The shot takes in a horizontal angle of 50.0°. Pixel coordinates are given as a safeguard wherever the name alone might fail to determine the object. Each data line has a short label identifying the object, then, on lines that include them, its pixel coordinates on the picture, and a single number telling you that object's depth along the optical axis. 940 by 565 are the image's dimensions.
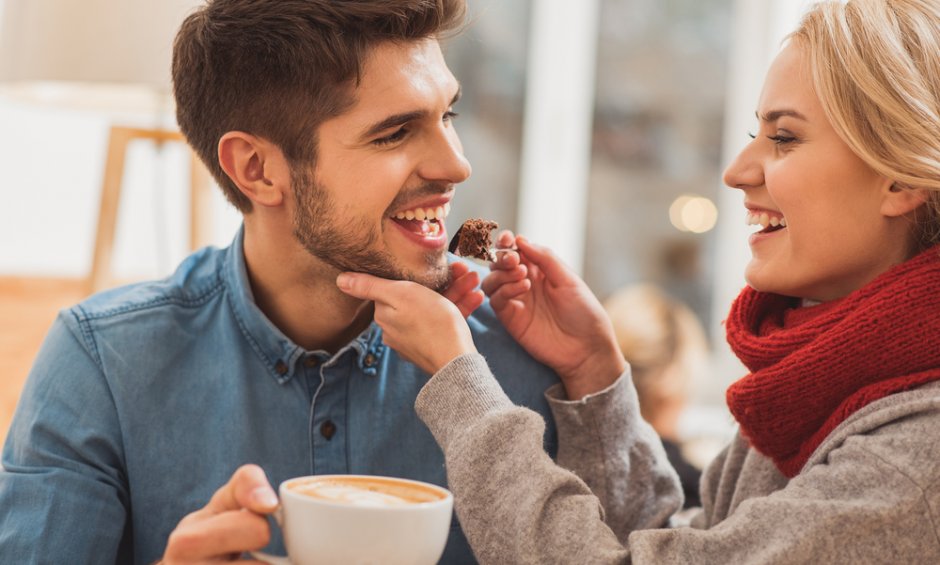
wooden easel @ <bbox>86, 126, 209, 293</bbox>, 2.17
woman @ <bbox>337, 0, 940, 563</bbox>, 1.06
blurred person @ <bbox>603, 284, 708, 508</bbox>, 2.61
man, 1.33
